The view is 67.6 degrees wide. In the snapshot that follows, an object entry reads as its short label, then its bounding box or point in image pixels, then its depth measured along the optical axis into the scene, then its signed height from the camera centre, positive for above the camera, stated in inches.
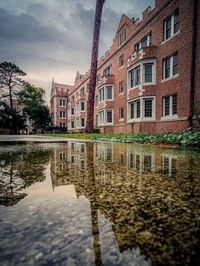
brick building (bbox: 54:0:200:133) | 371.6 +185.5
